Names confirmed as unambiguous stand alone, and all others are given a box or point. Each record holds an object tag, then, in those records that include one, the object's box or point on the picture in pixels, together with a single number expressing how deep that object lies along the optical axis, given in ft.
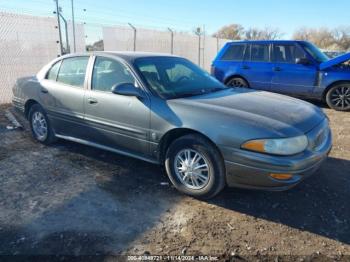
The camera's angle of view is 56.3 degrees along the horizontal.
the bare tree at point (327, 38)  177.17
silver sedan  10.36
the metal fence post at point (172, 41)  47.91
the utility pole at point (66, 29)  32.88
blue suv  26.50
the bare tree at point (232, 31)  159.94
